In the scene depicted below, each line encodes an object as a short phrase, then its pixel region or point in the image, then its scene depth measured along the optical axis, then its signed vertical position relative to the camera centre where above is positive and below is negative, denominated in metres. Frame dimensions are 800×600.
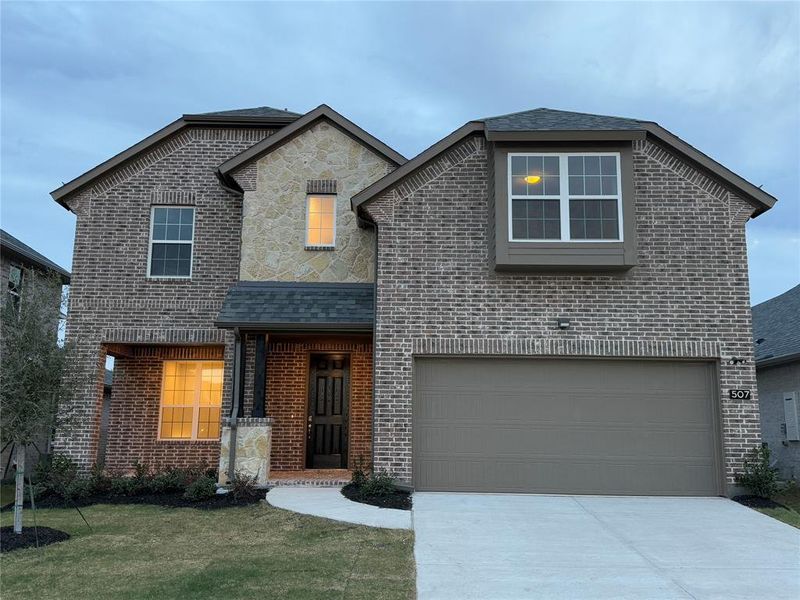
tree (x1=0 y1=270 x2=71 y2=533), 7.74 +0.15
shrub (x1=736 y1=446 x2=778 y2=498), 10.09 -1.16
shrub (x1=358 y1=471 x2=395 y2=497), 10.01 -1.41
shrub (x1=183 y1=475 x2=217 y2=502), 10.40 -1.59
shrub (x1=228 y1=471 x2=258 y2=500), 10.23 -1.51
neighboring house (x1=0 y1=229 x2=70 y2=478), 16.02 +3.32
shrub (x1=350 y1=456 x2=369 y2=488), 10.45 -1.32
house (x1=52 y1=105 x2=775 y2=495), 10.67 +1.33
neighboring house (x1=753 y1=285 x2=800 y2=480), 13.91 +0.27
